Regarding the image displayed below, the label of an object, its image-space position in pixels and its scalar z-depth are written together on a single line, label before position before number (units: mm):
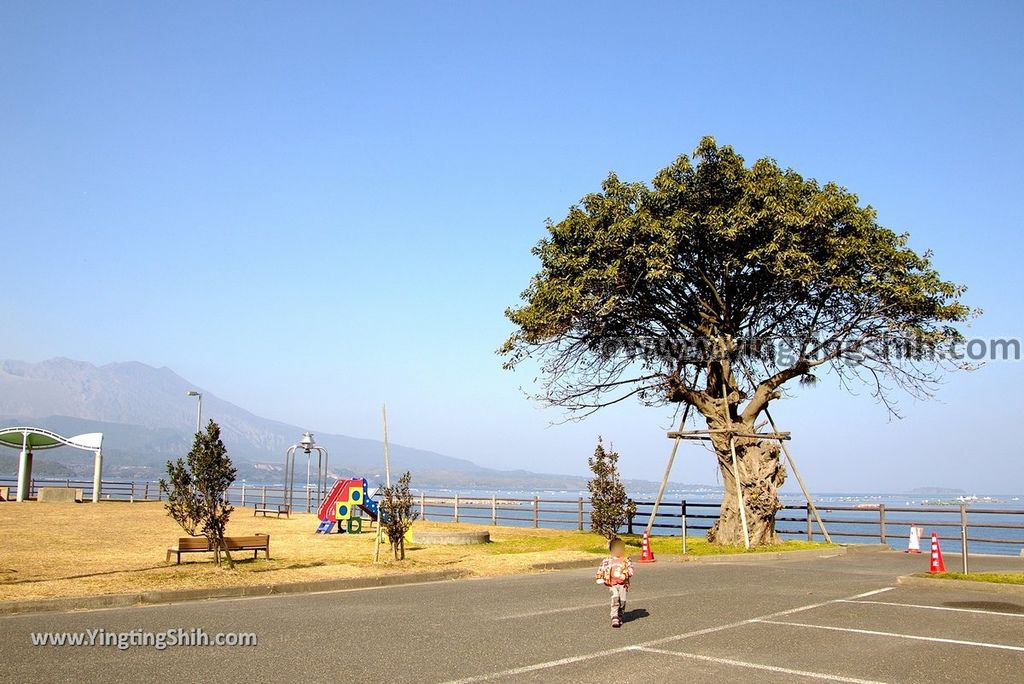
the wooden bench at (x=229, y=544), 18359
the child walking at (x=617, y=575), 10328
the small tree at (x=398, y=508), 18625
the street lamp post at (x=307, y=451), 42375
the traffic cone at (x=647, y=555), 20625
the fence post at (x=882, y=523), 27172
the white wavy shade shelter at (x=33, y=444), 45281
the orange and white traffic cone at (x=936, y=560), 16703
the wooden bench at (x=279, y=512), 40062
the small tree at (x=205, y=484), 16891
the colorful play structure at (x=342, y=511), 28681
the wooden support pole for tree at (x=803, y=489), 25266
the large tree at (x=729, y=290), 23234
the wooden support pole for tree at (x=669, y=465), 25633
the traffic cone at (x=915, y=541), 25075
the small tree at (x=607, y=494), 28453
